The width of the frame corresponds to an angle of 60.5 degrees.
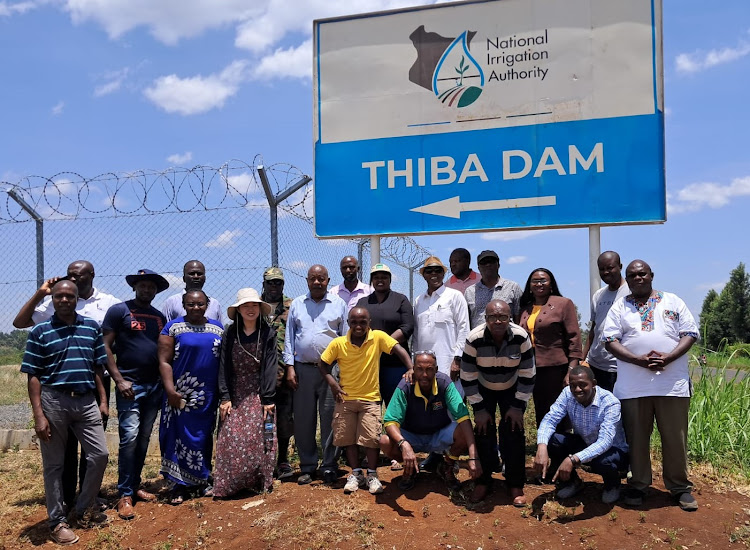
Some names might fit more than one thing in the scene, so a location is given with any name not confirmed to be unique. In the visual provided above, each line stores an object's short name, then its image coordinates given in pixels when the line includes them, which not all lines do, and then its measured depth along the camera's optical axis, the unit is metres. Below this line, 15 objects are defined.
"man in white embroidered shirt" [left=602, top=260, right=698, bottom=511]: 4.43
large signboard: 5.93
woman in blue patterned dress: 4.82
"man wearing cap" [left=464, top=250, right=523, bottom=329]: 5.39
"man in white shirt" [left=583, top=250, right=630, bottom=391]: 5.11
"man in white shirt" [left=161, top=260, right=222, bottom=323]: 5.27
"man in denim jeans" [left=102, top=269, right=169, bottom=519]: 4.73
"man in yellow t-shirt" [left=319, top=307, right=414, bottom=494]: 4.94
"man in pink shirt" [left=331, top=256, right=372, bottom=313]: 5.75
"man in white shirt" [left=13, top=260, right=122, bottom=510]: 4.60
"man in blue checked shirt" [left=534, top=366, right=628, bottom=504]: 4.40
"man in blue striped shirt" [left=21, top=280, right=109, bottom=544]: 4.20
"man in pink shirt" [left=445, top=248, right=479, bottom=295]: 5.83
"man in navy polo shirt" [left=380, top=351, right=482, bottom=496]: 4.73
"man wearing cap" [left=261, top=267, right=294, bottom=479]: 5.40
